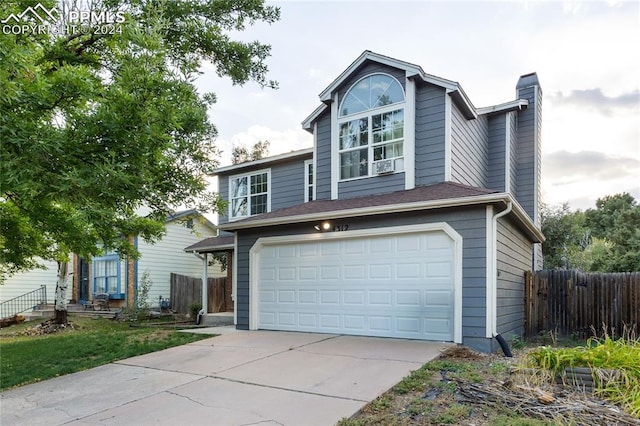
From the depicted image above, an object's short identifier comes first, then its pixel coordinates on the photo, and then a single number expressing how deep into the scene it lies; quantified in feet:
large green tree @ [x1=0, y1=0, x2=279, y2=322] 15.52
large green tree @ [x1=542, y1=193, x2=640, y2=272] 51.19
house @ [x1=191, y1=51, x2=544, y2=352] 24.04
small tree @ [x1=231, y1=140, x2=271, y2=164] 82.17
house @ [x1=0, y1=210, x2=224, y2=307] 55.47
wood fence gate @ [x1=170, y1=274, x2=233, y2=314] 47.29
